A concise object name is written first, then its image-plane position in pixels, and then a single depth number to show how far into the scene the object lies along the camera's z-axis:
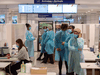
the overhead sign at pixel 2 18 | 10.54
